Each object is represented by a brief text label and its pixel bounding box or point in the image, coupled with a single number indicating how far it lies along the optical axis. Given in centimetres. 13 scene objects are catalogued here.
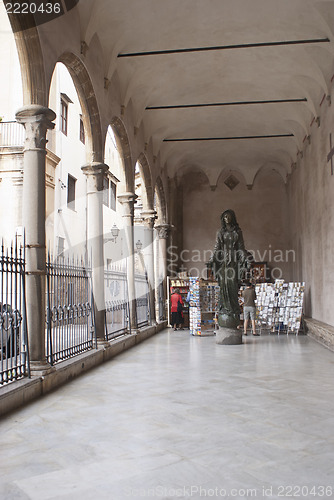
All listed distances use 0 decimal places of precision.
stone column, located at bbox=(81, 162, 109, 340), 835
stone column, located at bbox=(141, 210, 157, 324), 1406
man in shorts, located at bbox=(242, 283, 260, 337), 1162
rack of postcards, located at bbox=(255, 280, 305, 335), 1256
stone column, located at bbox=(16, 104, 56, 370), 551
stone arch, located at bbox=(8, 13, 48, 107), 581
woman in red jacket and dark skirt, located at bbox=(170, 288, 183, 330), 1402
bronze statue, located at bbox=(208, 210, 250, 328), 1022
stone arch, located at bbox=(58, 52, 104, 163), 829
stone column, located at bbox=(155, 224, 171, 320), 1683
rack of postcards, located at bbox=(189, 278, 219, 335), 1245
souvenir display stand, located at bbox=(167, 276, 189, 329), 1452
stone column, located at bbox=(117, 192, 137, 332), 1130
